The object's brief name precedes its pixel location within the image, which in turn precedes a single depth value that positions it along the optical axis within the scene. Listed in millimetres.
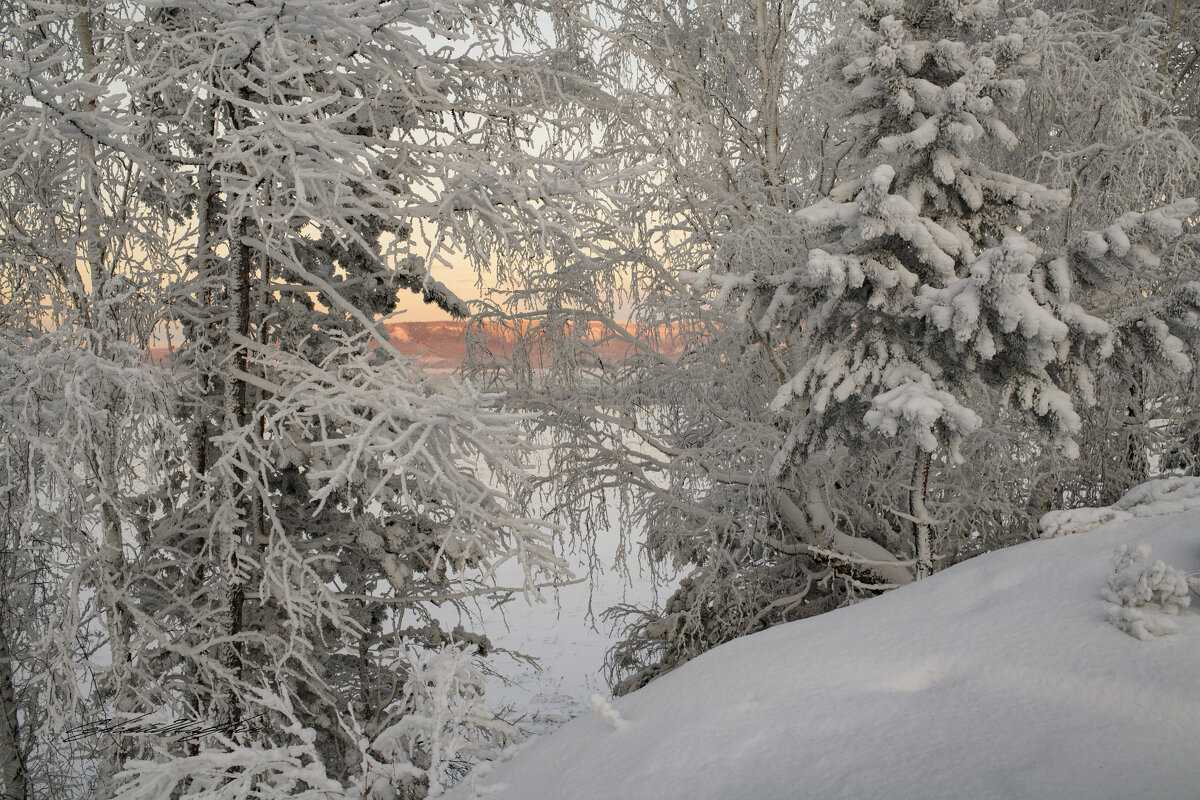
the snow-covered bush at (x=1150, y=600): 2594
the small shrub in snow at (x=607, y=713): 3283
